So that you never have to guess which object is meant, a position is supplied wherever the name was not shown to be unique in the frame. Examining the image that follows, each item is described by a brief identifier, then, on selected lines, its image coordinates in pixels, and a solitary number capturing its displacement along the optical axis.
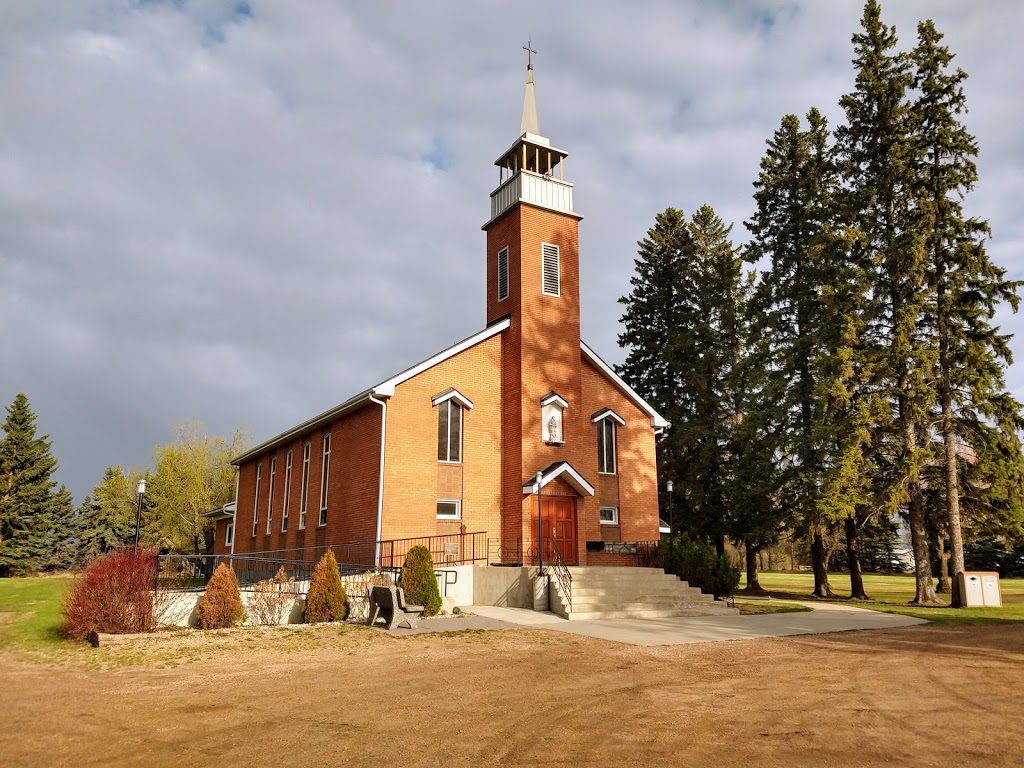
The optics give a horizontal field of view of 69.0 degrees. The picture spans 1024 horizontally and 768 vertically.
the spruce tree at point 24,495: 45.31
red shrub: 13.66
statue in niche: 24.94
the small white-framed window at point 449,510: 23.14
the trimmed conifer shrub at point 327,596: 16.66
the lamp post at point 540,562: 19.64
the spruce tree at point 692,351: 33.28
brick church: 22.94
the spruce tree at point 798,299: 27.33
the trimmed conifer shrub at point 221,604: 15.13
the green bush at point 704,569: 22.59
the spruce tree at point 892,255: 24.27
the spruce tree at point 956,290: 24.12
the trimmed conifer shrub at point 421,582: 17.80
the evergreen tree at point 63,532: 48.03
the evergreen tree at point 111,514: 53.62
